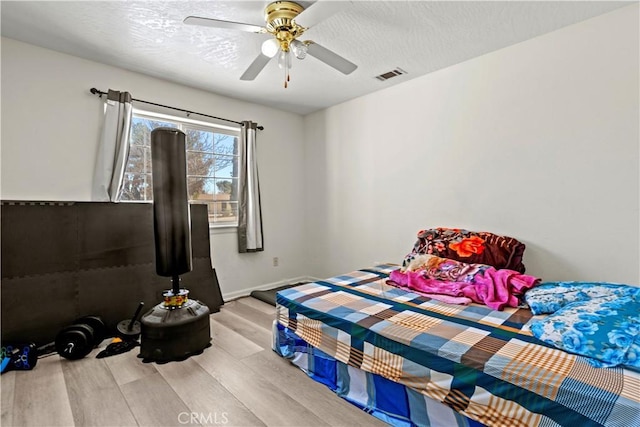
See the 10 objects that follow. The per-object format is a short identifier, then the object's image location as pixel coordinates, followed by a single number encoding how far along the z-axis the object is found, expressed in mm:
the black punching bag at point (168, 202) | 2287
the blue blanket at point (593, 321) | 1224
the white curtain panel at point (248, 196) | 3682
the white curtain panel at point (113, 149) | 2693
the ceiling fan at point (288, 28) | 1739
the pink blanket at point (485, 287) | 1957
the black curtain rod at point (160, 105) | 2687
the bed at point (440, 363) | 1097
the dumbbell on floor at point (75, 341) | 2148
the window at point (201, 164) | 3051
